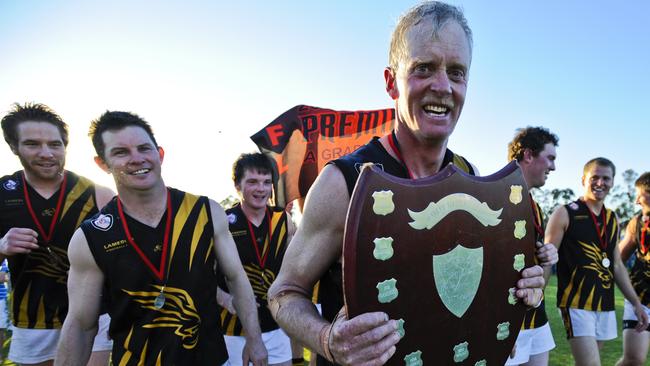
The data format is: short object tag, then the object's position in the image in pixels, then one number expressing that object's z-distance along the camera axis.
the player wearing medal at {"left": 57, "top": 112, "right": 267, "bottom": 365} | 2.86
